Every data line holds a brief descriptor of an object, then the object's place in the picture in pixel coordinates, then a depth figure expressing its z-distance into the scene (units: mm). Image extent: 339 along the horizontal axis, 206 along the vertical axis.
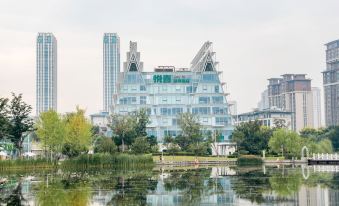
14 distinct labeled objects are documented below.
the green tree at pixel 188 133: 107562
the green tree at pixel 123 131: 95938
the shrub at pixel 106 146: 84750
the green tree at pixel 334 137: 140250
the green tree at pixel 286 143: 107750
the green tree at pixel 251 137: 109938
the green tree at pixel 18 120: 74125
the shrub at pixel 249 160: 96562
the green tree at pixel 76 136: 79250
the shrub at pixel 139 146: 90875
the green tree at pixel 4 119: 65419
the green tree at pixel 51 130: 75250
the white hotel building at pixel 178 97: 134375
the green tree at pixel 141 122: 101438
